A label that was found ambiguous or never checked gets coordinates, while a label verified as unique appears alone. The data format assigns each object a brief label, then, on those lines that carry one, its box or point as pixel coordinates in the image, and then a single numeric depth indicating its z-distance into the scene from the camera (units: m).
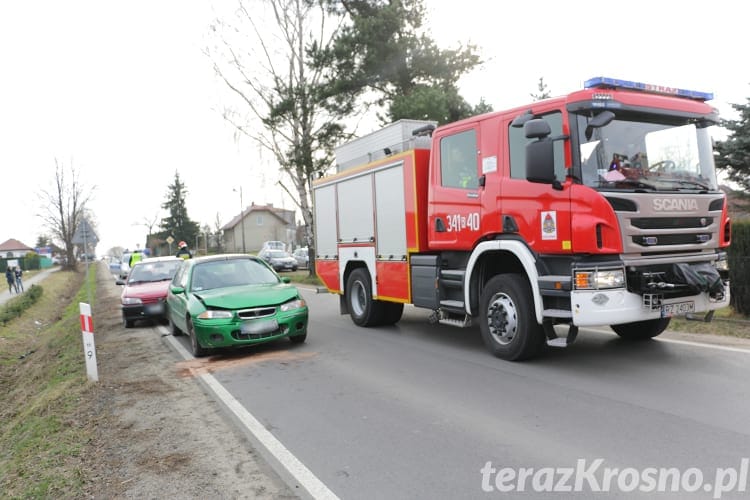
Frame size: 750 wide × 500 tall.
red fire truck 5.80
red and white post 7.23
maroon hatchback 12.23
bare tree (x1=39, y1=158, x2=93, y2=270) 53.94
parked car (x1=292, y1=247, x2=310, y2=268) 37.16
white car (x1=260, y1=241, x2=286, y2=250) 48.03
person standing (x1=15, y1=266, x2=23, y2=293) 30.67
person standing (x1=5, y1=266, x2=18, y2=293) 30.27
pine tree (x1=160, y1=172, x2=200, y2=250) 81.44
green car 8.01
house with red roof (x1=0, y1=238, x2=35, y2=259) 128.31
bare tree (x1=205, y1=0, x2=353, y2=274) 22.31
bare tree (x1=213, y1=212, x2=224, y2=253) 77.57
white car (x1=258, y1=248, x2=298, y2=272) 34.38
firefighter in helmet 18.61
